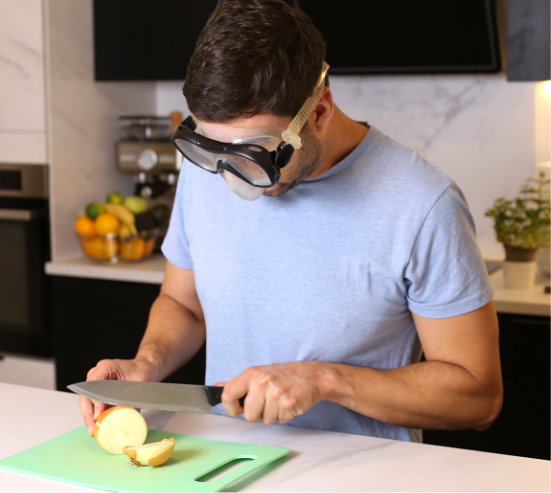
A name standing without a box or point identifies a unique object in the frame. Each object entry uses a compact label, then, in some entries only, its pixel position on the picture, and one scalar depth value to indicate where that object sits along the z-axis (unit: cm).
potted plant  194
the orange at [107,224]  224
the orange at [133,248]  227
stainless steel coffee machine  244
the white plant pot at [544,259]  208
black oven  230
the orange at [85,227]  225
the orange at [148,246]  233
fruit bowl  224
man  95
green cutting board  85
